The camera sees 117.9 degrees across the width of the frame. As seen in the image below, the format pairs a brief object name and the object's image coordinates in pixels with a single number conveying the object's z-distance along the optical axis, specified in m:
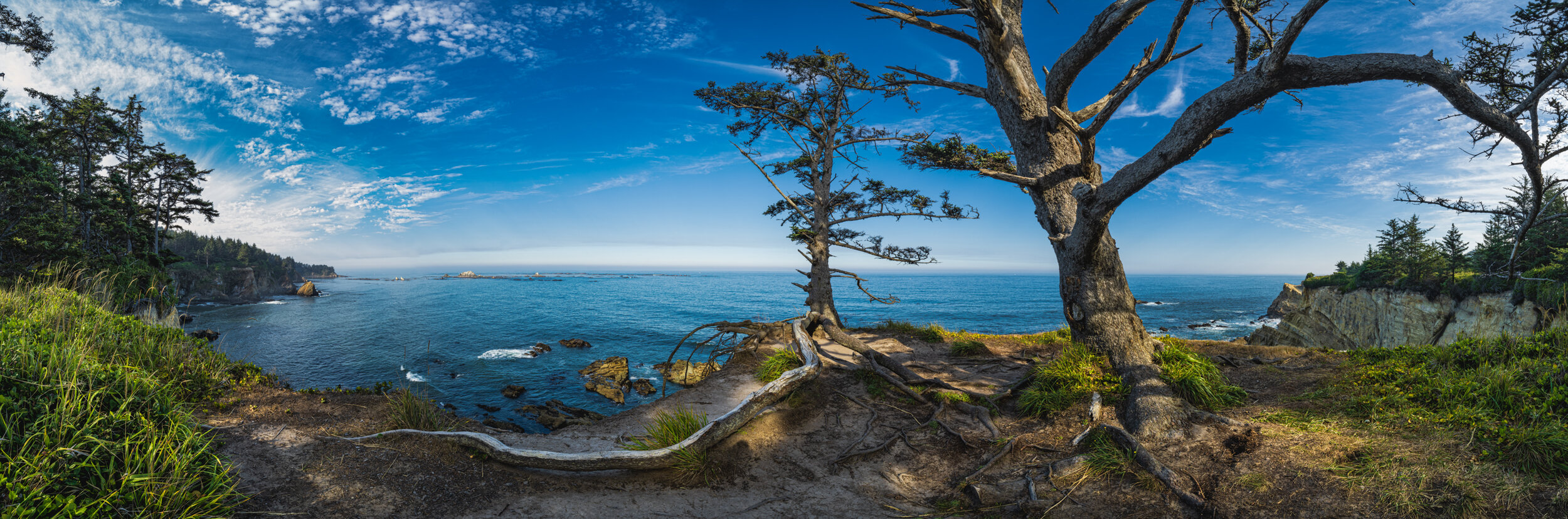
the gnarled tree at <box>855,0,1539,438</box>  4.13
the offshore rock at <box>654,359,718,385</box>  14.07
